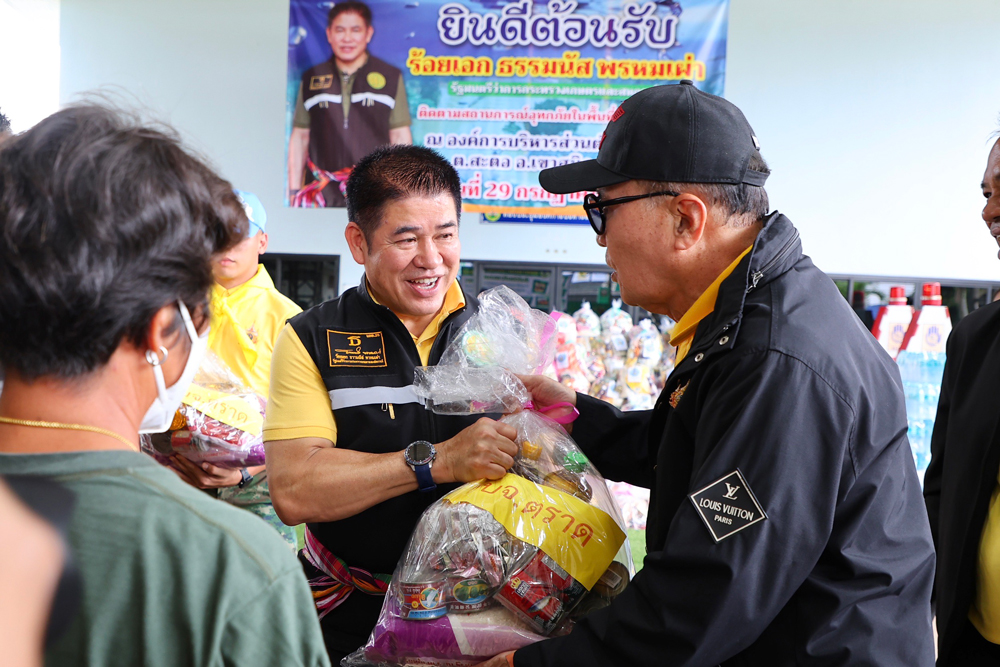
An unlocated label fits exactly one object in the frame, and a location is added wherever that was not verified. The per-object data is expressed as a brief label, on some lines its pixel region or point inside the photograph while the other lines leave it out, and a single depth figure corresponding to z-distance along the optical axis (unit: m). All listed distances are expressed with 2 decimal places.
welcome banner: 4.34
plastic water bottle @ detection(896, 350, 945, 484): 4.22
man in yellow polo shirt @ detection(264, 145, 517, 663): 1.52
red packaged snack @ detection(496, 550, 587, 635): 1.29
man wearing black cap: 1.06
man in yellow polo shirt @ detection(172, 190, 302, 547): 2.56
